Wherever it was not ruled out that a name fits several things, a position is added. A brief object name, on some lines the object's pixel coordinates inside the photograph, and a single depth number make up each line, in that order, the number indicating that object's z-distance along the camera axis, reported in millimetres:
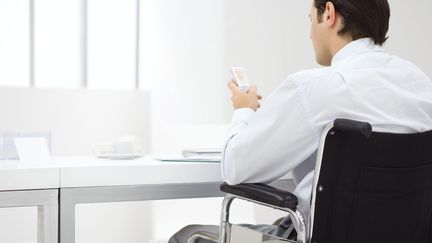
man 2149
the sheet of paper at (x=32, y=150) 2603
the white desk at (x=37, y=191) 2292
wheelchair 2076
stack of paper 2588
